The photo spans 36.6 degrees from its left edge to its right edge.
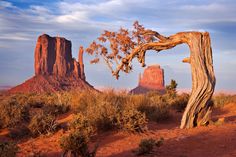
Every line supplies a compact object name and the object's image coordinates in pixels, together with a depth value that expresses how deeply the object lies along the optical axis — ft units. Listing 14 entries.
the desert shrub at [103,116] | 38.04
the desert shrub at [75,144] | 26.21
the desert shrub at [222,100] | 76.54
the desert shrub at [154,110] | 48.26
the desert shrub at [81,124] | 35.04
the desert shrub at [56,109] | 51.37
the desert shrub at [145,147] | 27.68
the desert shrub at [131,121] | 36.50
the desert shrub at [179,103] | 66.39
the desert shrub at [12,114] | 43.84
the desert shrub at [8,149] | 21.74
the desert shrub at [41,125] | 38.45
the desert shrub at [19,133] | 39.65
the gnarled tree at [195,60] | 39.24
